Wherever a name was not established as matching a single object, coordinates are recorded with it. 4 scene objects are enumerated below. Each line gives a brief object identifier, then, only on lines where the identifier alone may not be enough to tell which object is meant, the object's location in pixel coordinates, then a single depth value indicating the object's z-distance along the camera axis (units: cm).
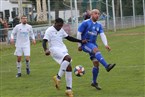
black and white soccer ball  1170
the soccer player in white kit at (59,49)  1086
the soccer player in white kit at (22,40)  1596
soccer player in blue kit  1191
